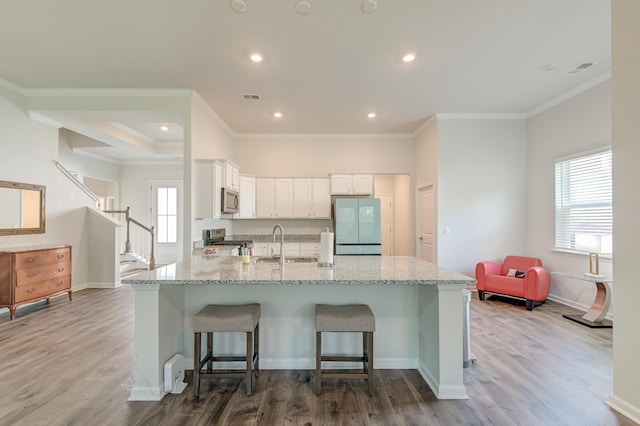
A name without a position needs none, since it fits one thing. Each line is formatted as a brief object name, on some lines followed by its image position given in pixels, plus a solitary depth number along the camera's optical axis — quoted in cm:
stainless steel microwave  445
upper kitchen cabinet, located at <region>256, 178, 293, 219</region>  588
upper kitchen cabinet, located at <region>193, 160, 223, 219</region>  411
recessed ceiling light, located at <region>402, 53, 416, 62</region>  318
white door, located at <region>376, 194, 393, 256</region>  750
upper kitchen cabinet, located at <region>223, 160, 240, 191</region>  461
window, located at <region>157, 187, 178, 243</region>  788
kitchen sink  284
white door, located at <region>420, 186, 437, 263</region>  528
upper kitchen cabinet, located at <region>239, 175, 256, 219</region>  548
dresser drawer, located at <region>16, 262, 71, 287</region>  373
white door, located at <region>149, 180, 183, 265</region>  784
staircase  633
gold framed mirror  391
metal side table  350
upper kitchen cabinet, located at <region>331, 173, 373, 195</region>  579
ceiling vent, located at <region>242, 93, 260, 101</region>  419
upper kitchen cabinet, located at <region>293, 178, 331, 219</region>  588
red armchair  414
